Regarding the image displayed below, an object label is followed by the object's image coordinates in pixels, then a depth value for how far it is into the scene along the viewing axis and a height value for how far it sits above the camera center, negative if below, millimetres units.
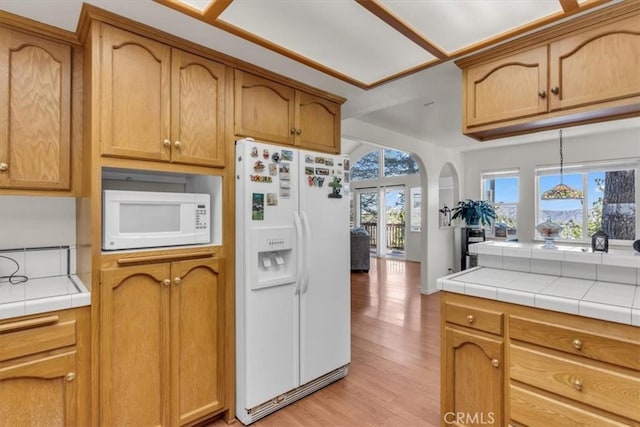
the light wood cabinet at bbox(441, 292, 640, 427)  1300 -701
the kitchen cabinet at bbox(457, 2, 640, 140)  1565 +747
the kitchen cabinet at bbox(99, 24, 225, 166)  1611 +612
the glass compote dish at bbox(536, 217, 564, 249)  2710 -134
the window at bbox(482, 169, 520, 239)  6109 +309
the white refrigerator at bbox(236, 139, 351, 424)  1994 -416
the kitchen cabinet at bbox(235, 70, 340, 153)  2113 +716
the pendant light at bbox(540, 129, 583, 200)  3961 +258
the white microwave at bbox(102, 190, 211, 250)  1637 -32
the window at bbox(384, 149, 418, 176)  8266 +1301
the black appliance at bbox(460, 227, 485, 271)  5875 -502
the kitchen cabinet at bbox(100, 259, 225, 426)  1616 -707
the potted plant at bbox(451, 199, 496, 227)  5895 +12
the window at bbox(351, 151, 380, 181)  9031 +1313
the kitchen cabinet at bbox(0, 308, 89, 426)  1381 -704
